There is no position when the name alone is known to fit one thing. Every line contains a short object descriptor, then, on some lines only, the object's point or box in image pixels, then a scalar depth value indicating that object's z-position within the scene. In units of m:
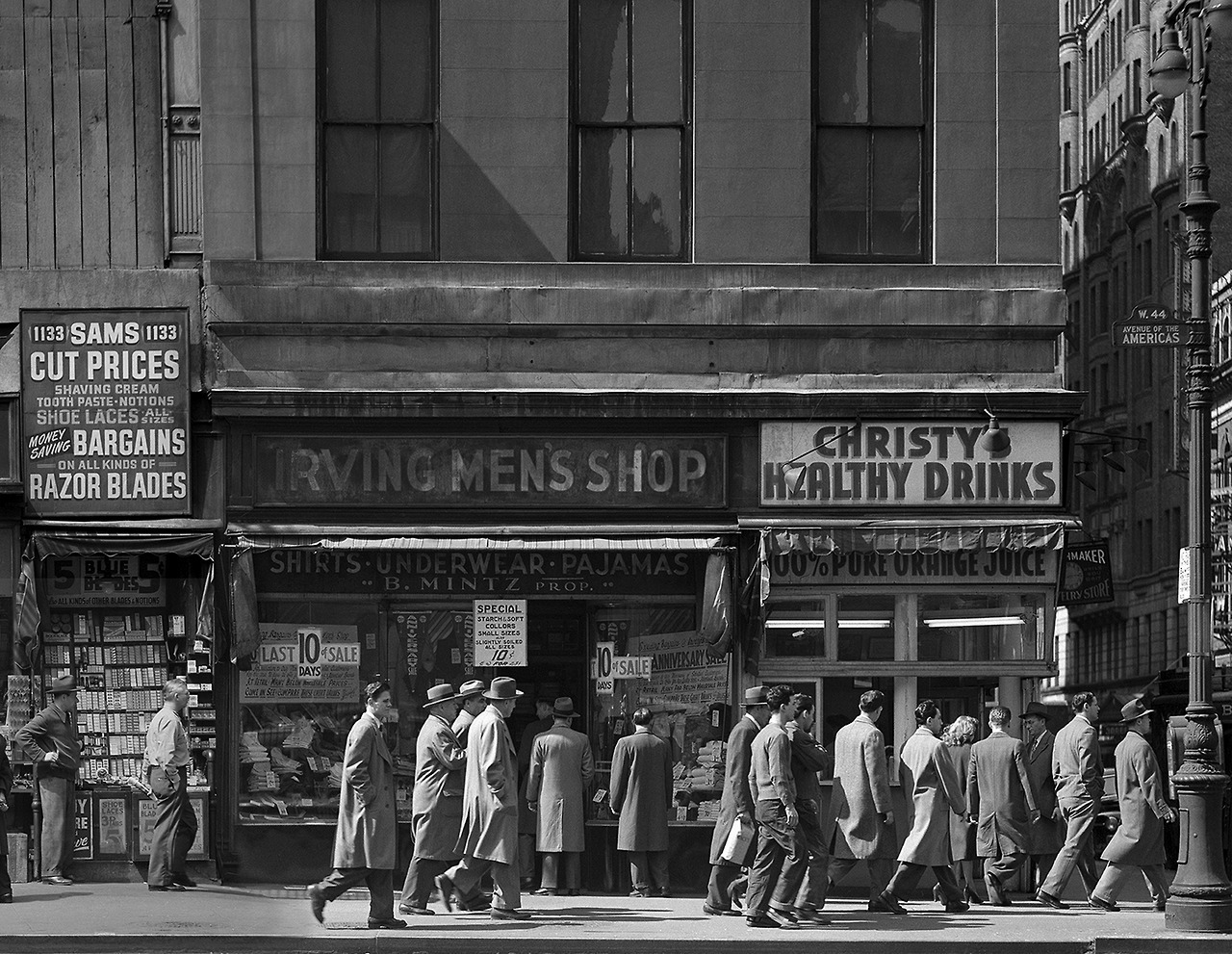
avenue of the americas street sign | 18.33
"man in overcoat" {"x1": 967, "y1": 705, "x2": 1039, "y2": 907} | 19.72
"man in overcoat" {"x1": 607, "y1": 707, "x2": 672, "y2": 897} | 20.00
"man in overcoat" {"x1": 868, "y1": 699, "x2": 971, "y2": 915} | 18.56
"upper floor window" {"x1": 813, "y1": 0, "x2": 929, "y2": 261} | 21.80
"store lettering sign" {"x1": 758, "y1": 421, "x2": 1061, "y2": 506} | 21.12
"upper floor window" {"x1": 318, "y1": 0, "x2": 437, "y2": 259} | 21.58
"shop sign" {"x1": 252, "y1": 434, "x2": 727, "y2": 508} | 20.97
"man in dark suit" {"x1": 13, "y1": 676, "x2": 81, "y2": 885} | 19.47
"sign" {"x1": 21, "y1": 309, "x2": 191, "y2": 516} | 20.91
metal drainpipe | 21.41
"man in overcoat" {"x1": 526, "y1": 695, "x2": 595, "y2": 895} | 20.12
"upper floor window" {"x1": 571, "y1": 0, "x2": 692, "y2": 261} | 21.66
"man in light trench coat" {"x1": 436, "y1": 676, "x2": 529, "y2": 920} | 17.38
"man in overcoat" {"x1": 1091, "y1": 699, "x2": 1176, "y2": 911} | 18.75
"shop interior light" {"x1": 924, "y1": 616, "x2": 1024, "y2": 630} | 21.34
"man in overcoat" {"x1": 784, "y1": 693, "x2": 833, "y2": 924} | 17.56
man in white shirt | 19.27
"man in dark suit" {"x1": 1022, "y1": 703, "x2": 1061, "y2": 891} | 19.94
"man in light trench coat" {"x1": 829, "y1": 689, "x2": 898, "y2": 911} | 18.44
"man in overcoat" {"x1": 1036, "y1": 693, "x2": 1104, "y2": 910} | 19.30
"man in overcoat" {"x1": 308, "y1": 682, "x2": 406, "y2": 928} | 16.45
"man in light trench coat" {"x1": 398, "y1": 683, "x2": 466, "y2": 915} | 17.31
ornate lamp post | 17.12
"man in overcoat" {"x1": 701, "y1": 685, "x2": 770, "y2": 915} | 18.00
